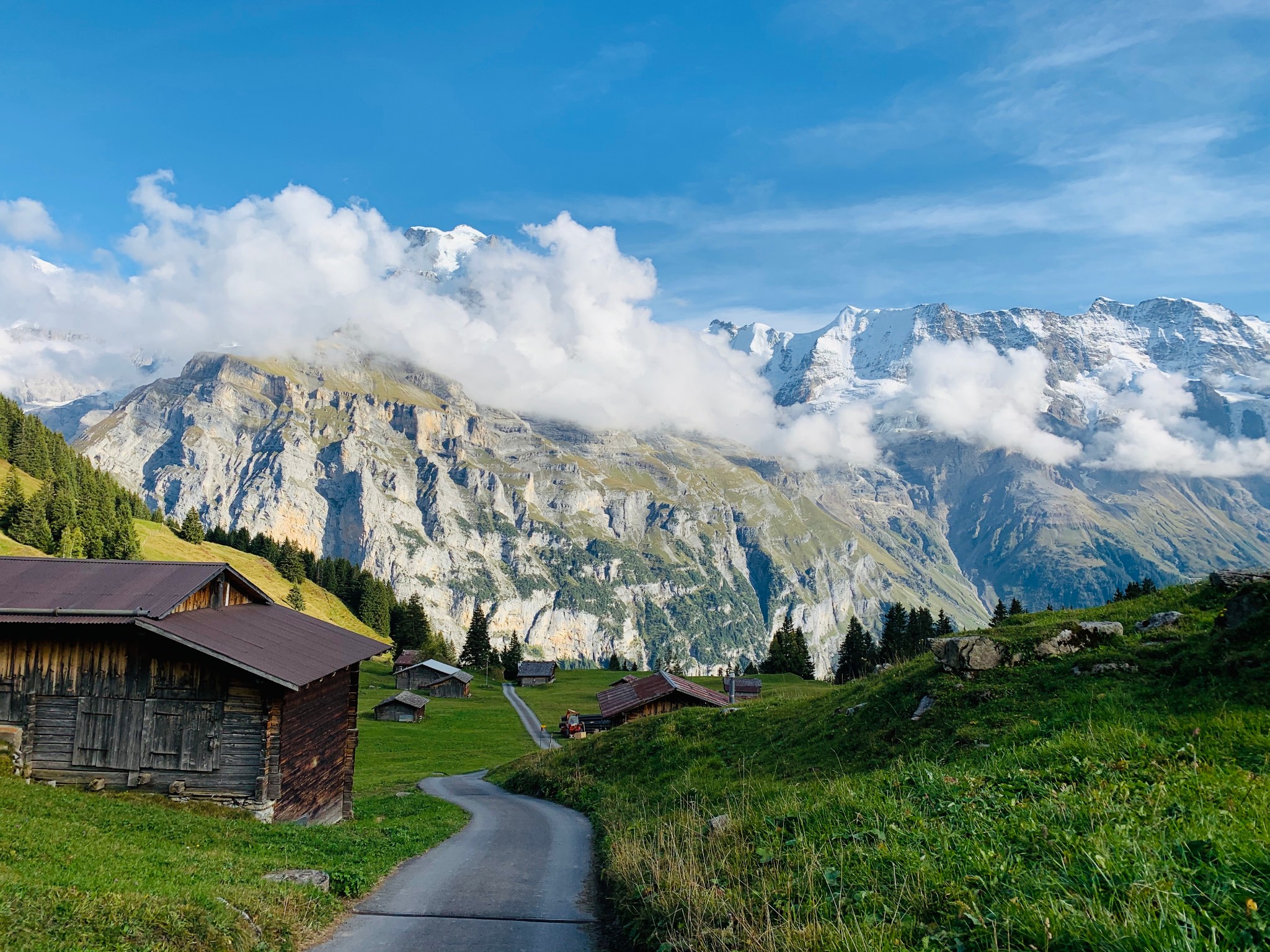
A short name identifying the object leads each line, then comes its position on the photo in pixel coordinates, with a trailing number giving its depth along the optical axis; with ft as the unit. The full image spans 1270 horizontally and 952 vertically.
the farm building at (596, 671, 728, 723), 168.55
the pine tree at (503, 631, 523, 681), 495.41
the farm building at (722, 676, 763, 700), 321.52
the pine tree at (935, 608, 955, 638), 334.28
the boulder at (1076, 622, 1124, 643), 57.52
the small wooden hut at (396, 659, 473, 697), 386.93
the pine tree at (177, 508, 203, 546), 501.15
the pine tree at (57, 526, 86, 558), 336.29
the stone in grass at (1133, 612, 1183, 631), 56.90
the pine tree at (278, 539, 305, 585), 504.02
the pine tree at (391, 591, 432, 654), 524.93
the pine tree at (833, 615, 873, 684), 357.82
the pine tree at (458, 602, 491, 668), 505.25
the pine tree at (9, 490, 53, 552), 337.93
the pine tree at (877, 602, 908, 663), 366.67
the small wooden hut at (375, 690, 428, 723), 304.09
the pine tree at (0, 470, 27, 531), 342.44
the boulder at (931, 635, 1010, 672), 59.98
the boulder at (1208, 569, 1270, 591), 54.39
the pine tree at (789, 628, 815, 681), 424.05
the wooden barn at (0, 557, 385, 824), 76.48
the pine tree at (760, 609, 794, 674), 437.99
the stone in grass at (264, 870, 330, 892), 46.98
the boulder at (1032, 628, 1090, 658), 58.34
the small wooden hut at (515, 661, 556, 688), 460.14
